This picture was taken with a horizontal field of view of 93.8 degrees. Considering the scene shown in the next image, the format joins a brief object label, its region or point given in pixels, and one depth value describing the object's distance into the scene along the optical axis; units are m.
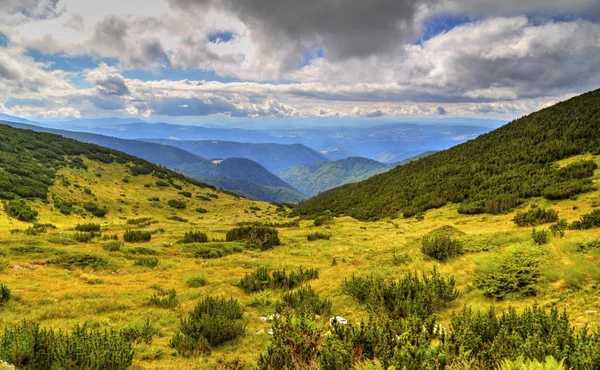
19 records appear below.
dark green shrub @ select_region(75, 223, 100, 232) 23.35
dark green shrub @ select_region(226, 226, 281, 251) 21.09
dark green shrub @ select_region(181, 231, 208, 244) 21.38
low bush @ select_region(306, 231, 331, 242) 24.36
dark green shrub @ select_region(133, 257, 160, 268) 14.65
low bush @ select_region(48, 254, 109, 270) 13.00
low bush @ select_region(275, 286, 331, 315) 8.70
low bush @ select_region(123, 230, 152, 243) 20.50
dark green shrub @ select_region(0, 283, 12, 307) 8.58
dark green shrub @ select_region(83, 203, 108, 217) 43.19
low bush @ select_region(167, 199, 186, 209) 60.47
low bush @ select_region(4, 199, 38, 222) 30.61
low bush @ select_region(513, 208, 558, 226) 17.92
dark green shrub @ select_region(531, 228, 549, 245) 10.71
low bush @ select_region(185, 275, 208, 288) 12.30
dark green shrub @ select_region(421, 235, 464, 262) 12.12
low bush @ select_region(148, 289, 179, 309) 9.88
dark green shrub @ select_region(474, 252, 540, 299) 7.69
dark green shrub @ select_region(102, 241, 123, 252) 16.22
